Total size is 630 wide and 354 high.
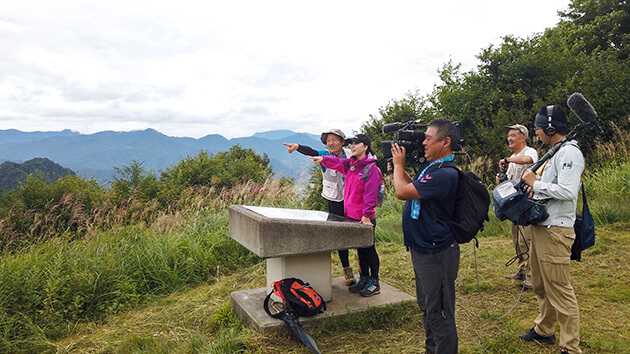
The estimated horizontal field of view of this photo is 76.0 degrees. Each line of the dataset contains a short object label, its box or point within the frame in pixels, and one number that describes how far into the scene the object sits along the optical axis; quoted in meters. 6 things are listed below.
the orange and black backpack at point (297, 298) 3.61
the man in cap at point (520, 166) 4.35
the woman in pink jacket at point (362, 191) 4.06
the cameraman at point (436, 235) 2.72
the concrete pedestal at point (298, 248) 3.53
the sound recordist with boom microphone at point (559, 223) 2.87
